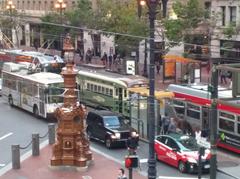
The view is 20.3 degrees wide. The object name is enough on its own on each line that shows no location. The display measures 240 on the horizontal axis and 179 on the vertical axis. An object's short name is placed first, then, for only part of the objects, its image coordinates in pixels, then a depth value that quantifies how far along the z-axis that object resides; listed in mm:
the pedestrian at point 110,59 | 66938
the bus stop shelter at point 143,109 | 35162
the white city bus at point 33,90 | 40750
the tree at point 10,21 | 89000
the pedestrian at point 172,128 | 33594
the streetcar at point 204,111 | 30906
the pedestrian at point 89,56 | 70688
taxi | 27859
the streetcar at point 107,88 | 39594
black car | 32625
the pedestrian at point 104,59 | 67500
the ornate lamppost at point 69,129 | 28703
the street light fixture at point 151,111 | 20594
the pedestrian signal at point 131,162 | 21688
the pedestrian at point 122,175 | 24469
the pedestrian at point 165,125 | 34000
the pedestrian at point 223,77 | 48806
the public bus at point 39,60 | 56962
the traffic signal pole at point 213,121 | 19031
